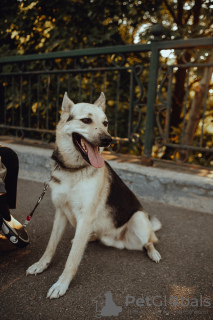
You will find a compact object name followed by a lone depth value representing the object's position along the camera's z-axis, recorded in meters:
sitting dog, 2.14
